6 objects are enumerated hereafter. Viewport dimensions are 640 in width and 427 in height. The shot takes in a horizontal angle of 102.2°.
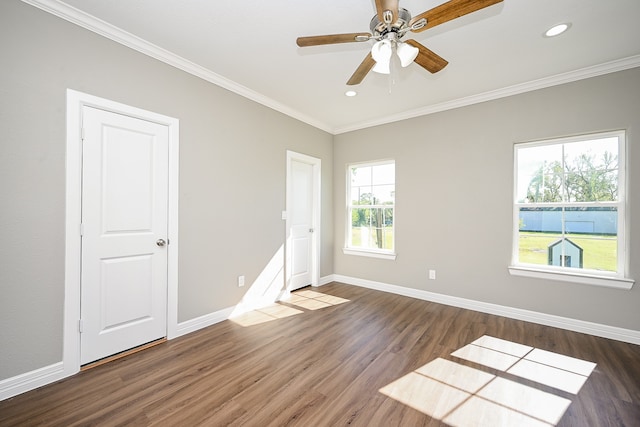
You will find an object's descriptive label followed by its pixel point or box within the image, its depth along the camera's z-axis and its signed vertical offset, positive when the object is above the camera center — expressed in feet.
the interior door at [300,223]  13.39 -0.48
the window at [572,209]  8.78 +0.25
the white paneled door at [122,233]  6.85 -0.58
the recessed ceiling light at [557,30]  6.88 +5.06
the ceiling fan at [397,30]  4.75 +3.79
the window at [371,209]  13.87 +0.31
